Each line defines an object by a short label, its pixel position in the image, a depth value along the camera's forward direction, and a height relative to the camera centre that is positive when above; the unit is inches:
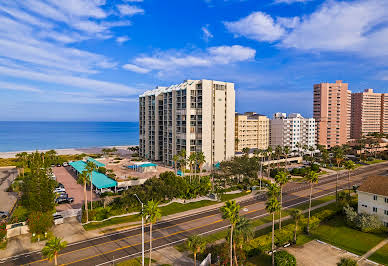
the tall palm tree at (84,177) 1920.5 -397.5
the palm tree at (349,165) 2465.2 -414.2
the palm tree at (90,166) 1948.8 -316.5
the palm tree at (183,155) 2928.9 -386.5
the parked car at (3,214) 2006.0 -707.8
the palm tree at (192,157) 2861.0 -372.6
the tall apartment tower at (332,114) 6181.1 +194.6
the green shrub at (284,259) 1346.0 -721.8
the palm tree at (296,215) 1686.8 -608.8
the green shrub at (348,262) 1268.5 -695.7
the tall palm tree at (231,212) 1197.0 -415.7
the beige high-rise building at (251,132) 5305.1 -186.9
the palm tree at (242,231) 1263.7 -531.3
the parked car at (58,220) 1887.8 -695.8
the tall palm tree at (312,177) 1886.0 -400.7
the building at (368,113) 7490.2 +251.8
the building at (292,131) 5772.6 -193.8
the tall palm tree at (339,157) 3213.6 -436.3
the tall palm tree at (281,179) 1726.5 -376.1
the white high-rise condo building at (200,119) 3843.5 +64.7
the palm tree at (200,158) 2983.0 -398.9
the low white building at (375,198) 1924.2 -583.9
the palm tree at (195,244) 1262.3 -591.1
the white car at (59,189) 2593.5 -660.0
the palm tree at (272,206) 1449.3 -466.5
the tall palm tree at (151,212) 1268.0 -432.3
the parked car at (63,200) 2362.2 -693.4
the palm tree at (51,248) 1111.9 -534.2
